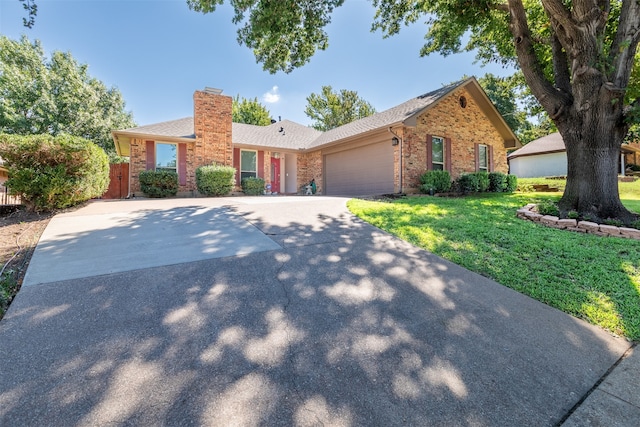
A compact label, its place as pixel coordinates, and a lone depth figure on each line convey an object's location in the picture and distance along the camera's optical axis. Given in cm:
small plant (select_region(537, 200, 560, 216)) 631
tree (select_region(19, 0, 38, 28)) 491
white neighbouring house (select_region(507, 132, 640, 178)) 2264
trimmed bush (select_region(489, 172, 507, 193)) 1413
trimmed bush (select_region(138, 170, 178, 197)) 1199
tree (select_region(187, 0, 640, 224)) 596
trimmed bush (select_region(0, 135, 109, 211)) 611
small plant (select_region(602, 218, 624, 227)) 538
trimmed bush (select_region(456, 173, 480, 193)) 1258
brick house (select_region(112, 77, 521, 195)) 1205
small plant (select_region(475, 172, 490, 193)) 1298
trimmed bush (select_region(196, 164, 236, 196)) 1266
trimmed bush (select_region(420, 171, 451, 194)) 1153
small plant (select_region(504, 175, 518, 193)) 1480
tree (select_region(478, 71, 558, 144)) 1323
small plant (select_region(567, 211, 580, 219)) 582
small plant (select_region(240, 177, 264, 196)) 1420
